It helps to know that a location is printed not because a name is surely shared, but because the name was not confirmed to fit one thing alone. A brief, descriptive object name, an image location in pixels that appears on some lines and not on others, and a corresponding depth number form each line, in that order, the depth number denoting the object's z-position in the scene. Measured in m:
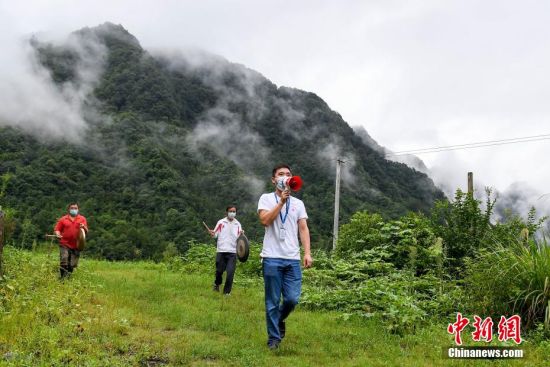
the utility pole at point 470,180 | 21.44
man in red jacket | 10.97
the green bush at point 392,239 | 12.15
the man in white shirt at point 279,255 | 5.96
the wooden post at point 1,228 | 7.54
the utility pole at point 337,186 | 26.73
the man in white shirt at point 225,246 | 11.02
